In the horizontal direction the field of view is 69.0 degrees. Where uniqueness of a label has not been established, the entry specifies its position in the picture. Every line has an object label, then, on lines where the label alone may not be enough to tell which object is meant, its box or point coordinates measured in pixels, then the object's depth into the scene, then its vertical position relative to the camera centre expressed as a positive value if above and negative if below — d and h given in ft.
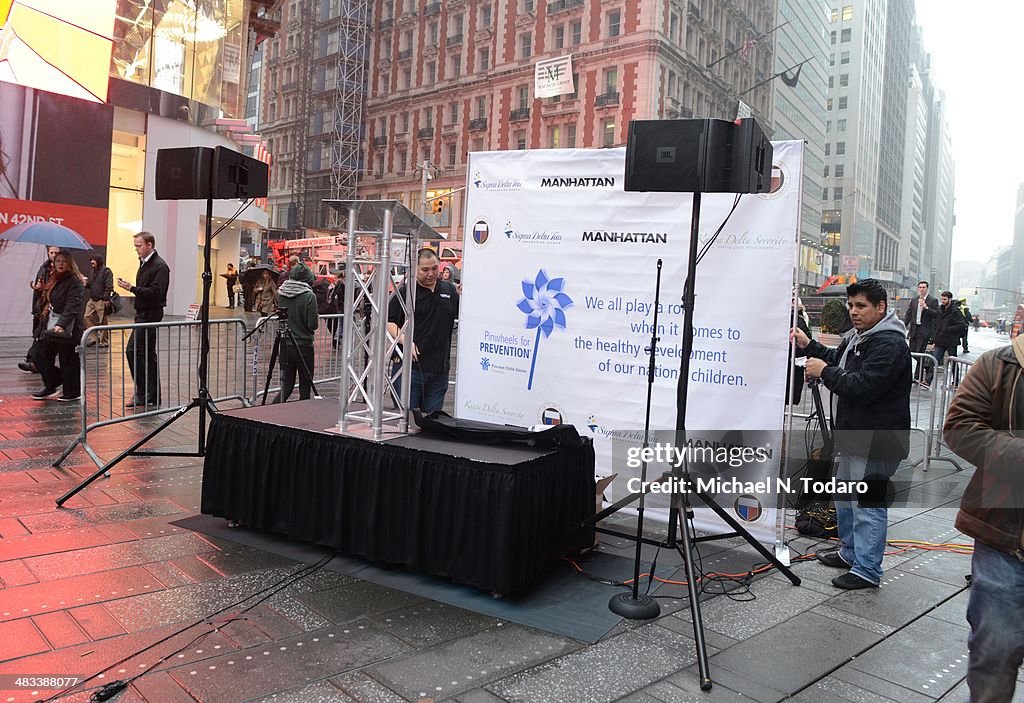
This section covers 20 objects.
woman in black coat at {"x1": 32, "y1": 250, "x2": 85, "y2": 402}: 29.96 -1.63
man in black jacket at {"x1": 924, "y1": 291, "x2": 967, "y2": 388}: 53.72 +1.17
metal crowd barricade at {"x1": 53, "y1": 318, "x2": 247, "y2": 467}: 24.88 -3.91
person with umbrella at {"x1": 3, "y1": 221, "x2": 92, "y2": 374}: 38.37 +2.74
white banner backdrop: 17.28 +0.52
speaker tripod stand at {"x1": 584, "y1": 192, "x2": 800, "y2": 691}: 13.43 -3.37
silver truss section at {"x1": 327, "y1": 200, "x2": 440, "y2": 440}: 15.81 +0.30
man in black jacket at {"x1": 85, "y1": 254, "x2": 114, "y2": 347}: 42.91 -0.05
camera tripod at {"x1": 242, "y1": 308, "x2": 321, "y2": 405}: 27.43 -1.35
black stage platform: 13.70 -3.70
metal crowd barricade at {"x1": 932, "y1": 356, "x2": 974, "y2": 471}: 29.32 -1.94
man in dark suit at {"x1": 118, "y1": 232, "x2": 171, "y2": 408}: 28.60 -0.58
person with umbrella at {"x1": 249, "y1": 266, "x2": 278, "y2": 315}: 65.10 +0.85
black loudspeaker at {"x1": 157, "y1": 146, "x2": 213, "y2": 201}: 20.94 +3.62
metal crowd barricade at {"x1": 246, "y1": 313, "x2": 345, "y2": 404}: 35.47 -3.08
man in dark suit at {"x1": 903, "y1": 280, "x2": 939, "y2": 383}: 56.29 +1.62
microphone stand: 13.47 -5.10
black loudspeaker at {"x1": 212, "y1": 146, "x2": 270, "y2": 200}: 21.02 +3.71
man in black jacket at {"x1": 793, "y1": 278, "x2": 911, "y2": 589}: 14.90 -1.37
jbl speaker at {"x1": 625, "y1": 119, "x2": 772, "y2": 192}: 13.61 +3.20
